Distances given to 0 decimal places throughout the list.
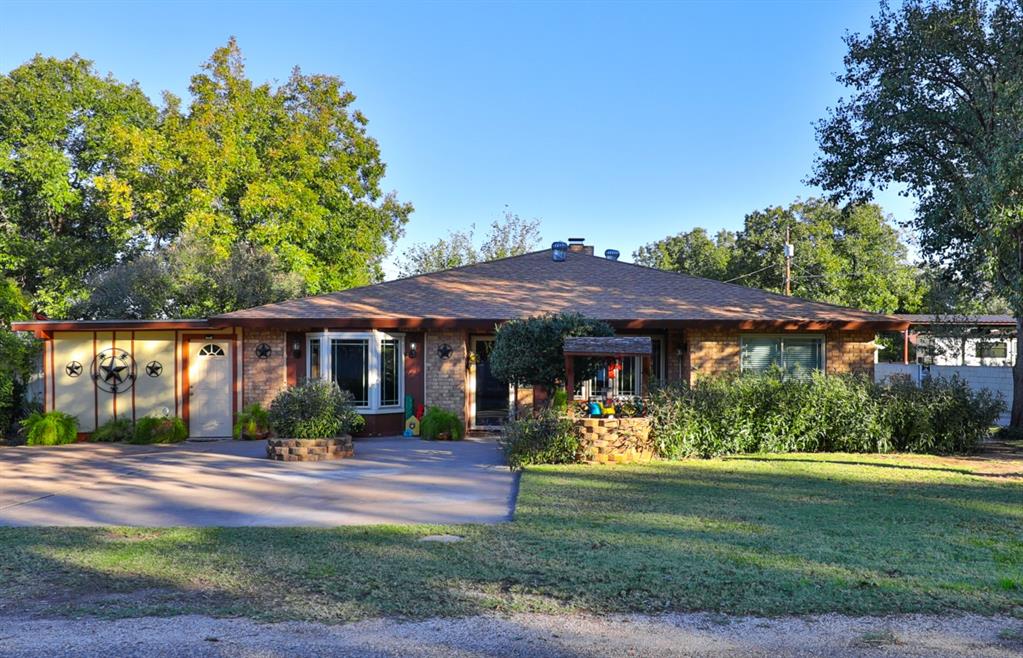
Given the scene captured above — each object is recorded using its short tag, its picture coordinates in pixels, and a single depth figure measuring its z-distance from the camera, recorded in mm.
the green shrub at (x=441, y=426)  16188
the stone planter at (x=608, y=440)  12281
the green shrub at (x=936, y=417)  13930
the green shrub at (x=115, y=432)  16719
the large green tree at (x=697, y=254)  41406
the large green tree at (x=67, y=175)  25828
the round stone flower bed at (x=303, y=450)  12977
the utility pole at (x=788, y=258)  30625
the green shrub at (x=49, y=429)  16125
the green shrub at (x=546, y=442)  12195
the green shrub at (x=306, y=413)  13242
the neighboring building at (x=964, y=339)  20266
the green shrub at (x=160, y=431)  16359
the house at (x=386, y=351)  16953
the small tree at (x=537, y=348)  13586
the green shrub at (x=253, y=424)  16703
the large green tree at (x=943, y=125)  12039
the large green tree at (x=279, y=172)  26000
